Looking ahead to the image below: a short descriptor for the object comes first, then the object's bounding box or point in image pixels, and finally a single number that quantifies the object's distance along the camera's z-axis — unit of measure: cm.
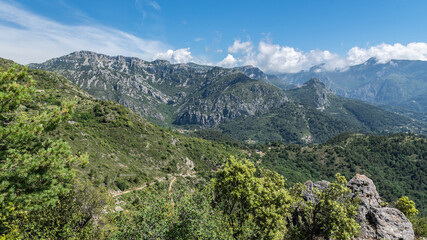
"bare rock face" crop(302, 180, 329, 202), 3505
